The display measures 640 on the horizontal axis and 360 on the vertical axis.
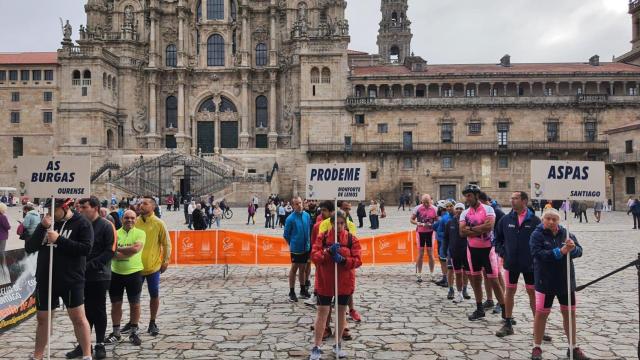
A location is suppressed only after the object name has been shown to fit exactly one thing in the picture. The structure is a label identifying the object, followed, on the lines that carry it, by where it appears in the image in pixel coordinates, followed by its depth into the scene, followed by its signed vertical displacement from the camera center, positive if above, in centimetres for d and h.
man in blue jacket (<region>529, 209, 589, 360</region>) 683 -110
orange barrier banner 1358 -142
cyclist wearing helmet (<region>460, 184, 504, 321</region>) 884 -90
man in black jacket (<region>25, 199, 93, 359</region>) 639 -90
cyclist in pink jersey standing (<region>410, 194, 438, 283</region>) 1188 -73
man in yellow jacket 820 -87
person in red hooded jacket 693 -100
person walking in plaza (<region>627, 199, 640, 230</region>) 2530 -95
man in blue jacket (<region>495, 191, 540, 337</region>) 794 -90
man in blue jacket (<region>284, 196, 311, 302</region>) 1027 -92
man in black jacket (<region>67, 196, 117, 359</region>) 707 -102
